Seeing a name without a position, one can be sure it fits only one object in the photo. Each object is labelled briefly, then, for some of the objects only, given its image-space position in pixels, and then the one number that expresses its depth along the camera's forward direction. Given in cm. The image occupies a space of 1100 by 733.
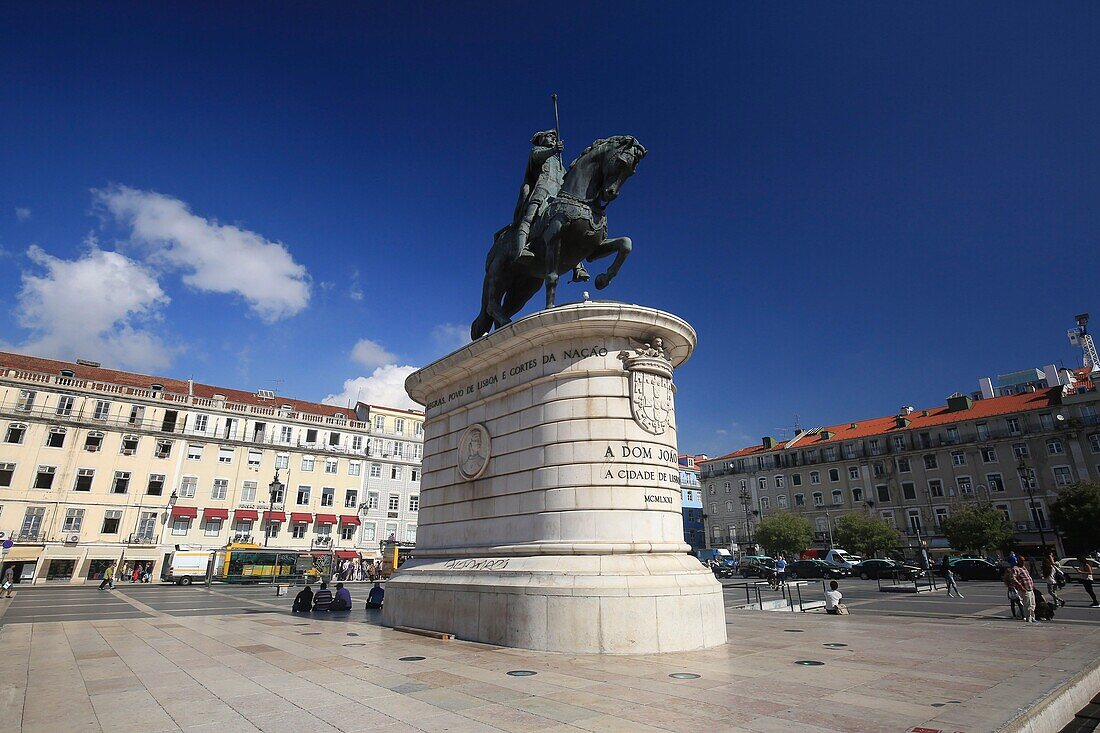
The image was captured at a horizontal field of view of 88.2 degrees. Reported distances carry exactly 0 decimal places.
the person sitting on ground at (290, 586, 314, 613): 1747
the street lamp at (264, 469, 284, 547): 3434
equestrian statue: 1304
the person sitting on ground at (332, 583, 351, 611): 1756
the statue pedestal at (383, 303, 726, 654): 960
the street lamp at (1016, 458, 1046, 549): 5049
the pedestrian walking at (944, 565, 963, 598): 2212
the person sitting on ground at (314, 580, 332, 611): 1773
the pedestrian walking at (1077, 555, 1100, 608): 1755
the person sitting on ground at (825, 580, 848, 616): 1611
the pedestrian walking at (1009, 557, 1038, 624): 1377
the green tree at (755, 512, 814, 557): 5816
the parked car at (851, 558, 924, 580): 3450
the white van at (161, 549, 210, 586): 4197
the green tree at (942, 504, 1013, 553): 4734
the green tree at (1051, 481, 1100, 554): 3950
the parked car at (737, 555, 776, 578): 4503
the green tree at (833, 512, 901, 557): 5391
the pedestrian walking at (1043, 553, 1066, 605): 1576
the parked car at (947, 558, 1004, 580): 3362
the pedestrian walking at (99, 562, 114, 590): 3425
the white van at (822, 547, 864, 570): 4812
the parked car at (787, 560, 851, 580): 4144
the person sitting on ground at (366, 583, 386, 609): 1767
